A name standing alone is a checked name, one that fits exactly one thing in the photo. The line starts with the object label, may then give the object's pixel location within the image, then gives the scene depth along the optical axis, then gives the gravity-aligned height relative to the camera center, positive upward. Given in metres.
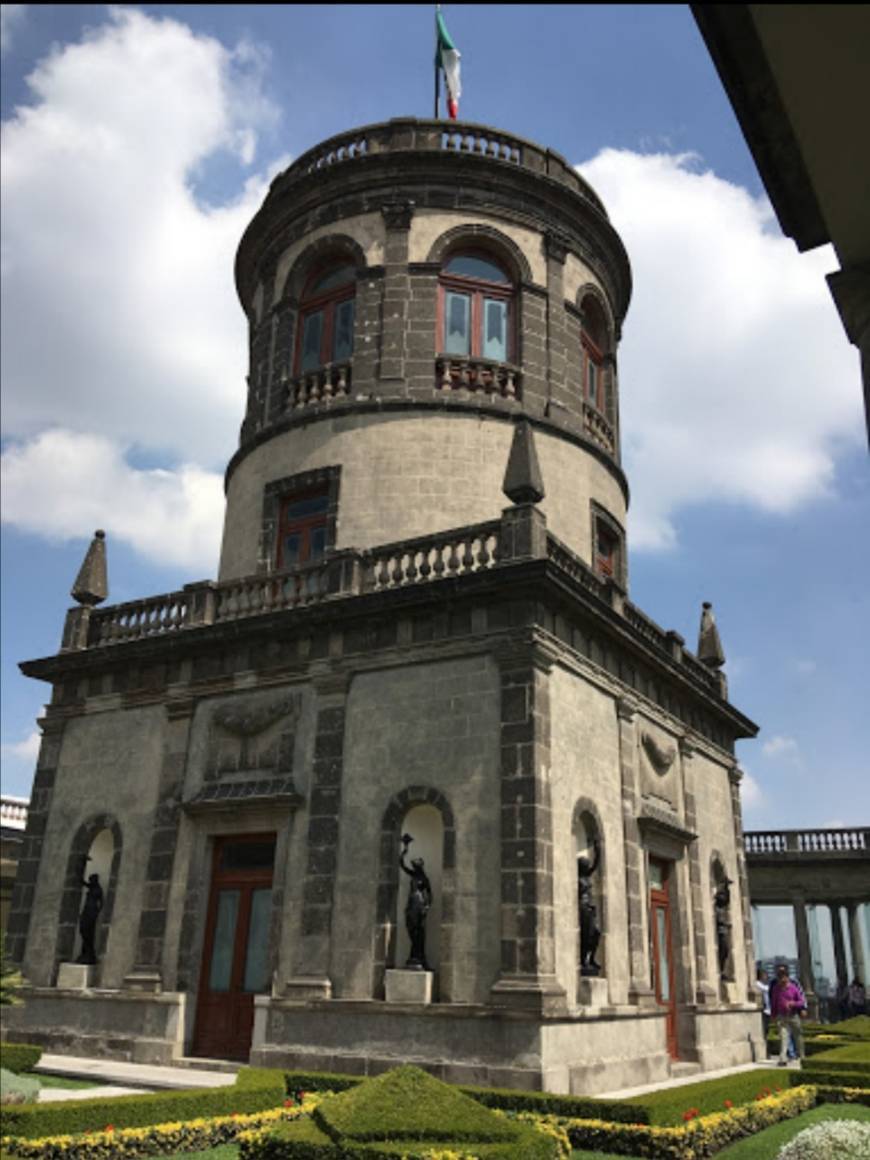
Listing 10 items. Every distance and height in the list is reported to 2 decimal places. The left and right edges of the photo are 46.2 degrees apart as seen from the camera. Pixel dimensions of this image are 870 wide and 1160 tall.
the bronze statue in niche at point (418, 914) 14.89 +1.09
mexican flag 25.62 +21.92
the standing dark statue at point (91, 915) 18.61 +1.19
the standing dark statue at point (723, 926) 21.84 +1.55
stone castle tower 15.12 +4.57
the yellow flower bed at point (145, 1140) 9.85 -1.46
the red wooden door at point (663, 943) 18.91 +1.04
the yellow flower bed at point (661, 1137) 11.22 -1.42
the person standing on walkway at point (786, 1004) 22.50 +0.03
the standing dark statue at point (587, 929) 15.40 +0.99
